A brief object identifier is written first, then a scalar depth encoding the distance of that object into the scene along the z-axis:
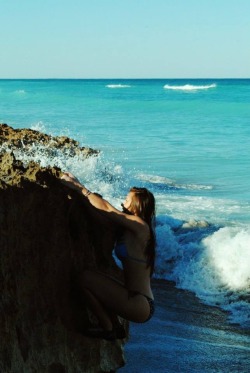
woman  4.44
